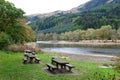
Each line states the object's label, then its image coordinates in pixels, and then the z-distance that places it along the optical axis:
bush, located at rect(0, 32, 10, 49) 15.44
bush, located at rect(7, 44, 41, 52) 15.80
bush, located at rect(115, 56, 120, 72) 6.74
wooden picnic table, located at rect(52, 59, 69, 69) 7.86
